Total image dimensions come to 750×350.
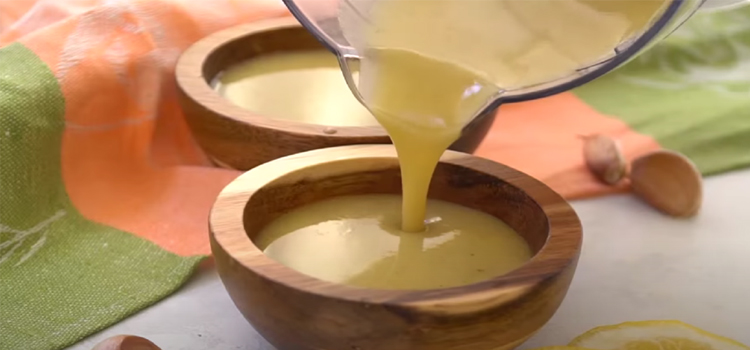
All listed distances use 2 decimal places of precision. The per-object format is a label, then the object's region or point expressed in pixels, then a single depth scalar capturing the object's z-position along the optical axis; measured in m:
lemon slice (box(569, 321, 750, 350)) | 0.55
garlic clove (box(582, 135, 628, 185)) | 0.68
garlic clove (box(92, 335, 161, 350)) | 0.51
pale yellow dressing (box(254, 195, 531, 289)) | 0.54
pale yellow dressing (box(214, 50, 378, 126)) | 0.69
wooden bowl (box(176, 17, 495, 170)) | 0.62
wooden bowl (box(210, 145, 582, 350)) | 0.49
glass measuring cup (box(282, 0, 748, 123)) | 0.51
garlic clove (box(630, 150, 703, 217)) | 0.65
